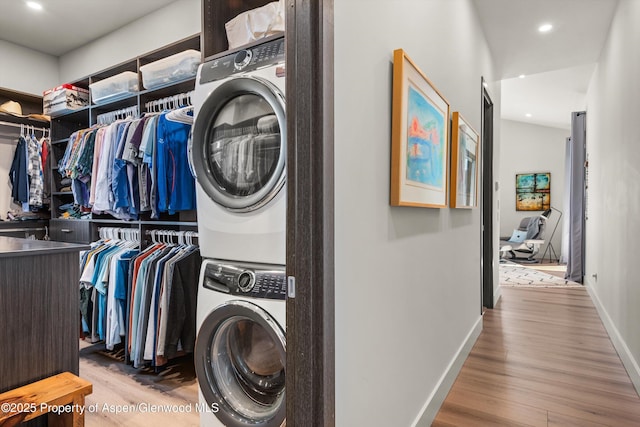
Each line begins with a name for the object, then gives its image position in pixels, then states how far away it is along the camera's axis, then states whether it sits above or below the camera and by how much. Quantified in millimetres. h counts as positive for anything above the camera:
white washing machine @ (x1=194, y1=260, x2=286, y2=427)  1475 -618
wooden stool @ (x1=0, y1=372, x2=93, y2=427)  1290 -690
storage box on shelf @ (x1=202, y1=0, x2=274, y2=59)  2084 +1057
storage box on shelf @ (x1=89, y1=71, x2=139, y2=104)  2930 +951
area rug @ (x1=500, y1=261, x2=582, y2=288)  5426 -1153
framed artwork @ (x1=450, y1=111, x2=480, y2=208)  2234 +275
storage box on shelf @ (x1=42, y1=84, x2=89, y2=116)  3365 +983
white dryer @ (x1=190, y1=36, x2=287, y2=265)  1483 +232
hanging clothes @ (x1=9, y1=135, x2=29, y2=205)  3539 +335
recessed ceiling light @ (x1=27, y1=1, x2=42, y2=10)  3184 +1720
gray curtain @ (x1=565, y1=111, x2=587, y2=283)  5355 +130
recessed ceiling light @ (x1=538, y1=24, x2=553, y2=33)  3367 +1597
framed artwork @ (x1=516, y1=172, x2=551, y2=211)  8430 +302
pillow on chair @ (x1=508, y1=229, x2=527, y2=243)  7988 -672
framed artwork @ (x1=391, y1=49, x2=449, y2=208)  1398 +283
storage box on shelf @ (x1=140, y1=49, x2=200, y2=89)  2539 +956
